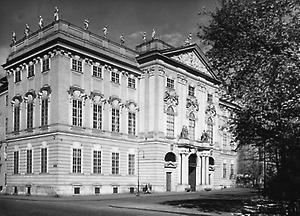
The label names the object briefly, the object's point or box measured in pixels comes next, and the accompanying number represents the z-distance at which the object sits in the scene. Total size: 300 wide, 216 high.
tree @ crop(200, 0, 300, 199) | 19.28
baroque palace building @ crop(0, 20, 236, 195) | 44.09
